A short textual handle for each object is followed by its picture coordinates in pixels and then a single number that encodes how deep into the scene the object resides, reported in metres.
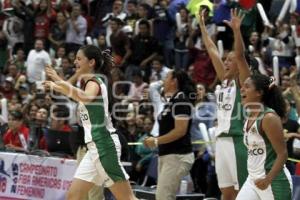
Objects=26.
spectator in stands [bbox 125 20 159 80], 17.67
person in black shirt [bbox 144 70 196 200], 9.91
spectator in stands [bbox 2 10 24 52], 20.16
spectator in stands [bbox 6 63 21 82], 18.45
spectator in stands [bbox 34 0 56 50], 19.69
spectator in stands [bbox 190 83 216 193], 12.78
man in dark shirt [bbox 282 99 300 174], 10.79
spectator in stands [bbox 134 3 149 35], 18.33
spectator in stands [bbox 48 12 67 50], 19.28
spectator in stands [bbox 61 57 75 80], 17.22
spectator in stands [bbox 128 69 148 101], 16.14
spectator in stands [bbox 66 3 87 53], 19.09
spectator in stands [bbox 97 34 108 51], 18.16
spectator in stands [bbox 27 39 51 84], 18.42
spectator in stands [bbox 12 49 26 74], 18.80
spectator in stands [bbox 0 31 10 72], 19.83
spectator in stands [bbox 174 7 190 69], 17.38
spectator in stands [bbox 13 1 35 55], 19.92
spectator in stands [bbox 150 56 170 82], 16.58
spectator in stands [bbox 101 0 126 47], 18.70
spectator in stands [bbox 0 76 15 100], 17.55
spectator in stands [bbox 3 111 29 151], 13.60
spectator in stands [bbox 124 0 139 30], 18.45
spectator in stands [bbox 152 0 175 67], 17.83
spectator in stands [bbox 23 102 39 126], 14.53
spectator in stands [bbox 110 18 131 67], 17.75
